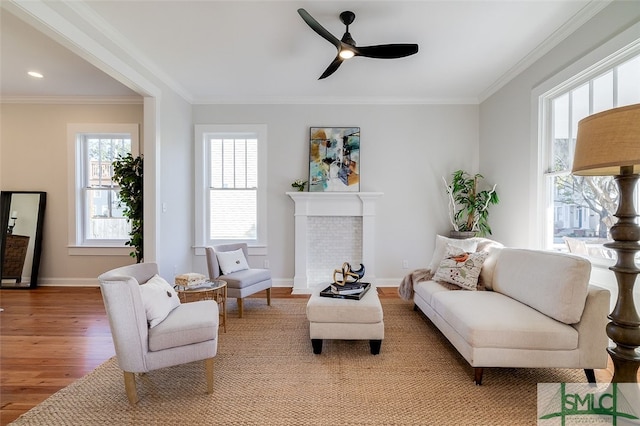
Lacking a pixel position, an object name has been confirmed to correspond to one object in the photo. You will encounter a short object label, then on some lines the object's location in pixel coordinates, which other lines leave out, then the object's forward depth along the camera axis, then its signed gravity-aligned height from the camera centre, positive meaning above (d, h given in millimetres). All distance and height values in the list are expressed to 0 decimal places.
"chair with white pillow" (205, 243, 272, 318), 3160 -740
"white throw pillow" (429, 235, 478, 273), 3127 -404
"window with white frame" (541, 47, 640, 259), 2248 +475
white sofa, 1837 -750
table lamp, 1386 -139
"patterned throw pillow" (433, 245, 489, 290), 2758 -573
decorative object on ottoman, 2689 -617
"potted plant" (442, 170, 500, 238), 3977 +68
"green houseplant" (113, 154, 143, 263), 3545 +190
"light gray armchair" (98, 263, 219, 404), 1672 -762
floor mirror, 4168 -397
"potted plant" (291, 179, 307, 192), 4316 +352
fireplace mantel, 4320 -76
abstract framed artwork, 4352 +752
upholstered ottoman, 2314 -892
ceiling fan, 2377 +1326
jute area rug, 1659 -1172
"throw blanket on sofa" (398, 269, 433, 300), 3186 -787
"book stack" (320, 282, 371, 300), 2481 -718
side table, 2574 -733
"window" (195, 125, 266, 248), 4496 +317
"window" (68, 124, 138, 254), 4371 +278
